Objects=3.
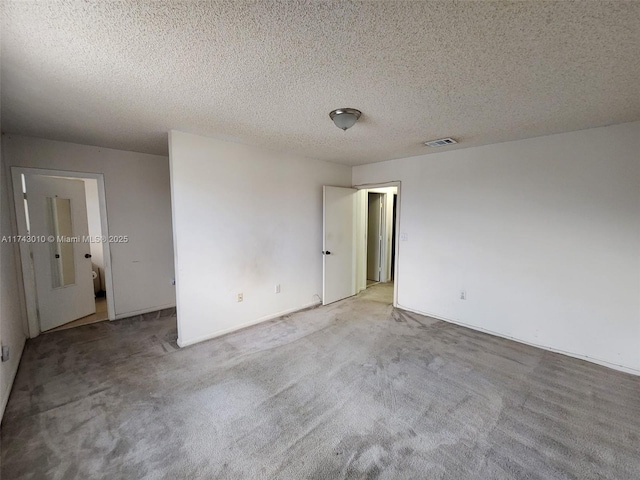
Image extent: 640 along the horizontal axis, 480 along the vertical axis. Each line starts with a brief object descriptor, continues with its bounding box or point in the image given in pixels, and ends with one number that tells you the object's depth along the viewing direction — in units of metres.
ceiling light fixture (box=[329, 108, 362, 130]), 2.27
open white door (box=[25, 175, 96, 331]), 3.31
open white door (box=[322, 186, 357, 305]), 4.36
